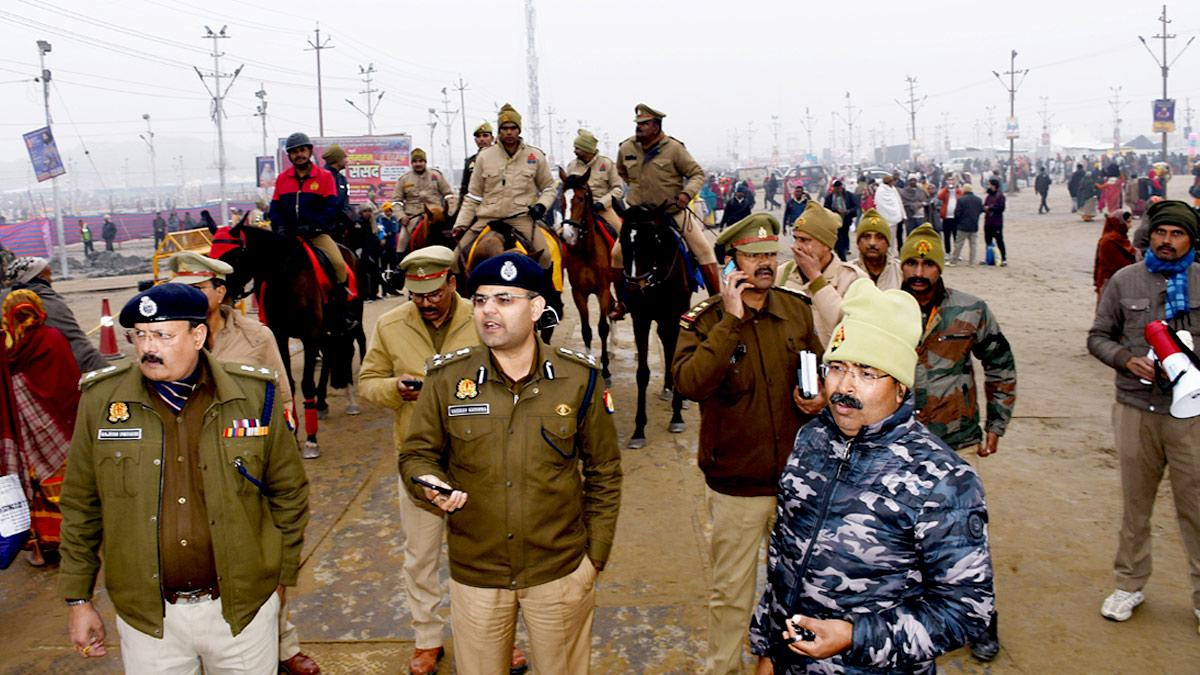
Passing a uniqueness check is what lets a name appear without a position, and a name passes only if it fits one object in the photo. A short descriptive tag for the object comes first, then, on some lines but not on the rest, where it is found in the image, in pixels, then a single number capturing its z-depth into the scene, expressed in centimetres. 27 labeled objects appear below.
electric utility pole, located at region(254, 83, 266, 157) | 6243
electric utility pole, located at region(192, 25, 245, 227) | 4244
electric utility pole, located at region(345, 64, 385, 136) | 7012
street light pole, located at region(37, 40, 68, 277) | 2873
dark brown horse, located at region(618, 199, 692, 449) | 849
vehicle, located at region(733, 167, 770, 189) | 7019
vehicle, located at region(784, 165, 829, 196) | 6188
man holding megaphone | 448
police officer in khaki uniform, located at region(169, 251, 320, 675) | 439
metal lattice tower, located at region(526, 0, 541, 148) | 7231
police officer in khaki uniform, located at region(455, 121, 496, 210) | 1071
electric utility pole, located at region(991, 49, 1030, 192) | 5272
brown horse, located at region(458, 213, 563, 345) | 824
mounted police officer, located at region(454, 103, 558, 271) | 958
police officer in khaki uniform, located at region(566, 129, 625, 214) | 1112
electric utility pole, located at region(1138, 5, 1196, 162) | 4641
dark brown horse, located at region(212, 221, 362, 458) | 818
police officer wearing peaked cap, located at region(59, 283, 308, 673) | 300
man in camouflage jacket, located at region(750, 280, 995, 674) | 219
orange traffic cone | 1034
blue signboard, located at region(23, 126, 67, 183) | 2672
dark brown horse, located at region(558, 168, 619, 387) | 957
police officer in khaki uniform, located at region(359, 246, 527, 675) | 435
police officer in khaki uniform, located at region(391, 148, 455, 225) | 1484
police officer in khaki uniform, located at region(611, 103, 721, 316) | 879
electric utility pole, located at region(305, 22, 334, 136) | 5784
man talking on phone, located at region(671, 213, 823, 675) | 386
